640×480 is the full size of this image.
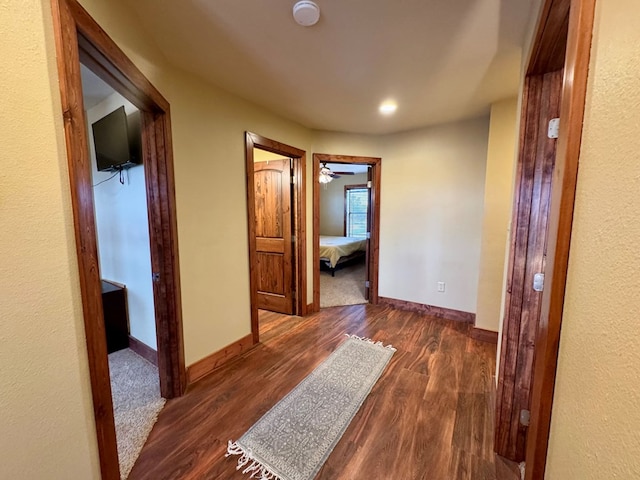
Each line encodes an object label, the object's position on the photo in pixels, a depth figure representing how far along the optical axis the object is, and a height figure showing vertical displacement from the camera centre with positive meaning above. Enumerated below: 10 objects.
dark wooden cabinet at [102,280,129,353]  2.43 -0.95
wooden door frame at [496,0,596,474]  0.59 -0.03
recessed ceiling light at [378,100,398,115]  2.53 +1.05
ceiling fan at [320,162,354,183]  5.46 +0.82
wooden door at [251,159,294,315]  3.31 -0.26
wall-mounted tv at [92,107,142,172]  2.02 +0.57
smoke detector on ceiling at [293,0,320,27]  1.30 +1.01
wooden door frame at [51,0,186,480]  0.82 +0.30
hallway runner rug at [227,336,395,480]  1.42 -1.32
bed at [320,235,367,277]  5.20 -0.74
